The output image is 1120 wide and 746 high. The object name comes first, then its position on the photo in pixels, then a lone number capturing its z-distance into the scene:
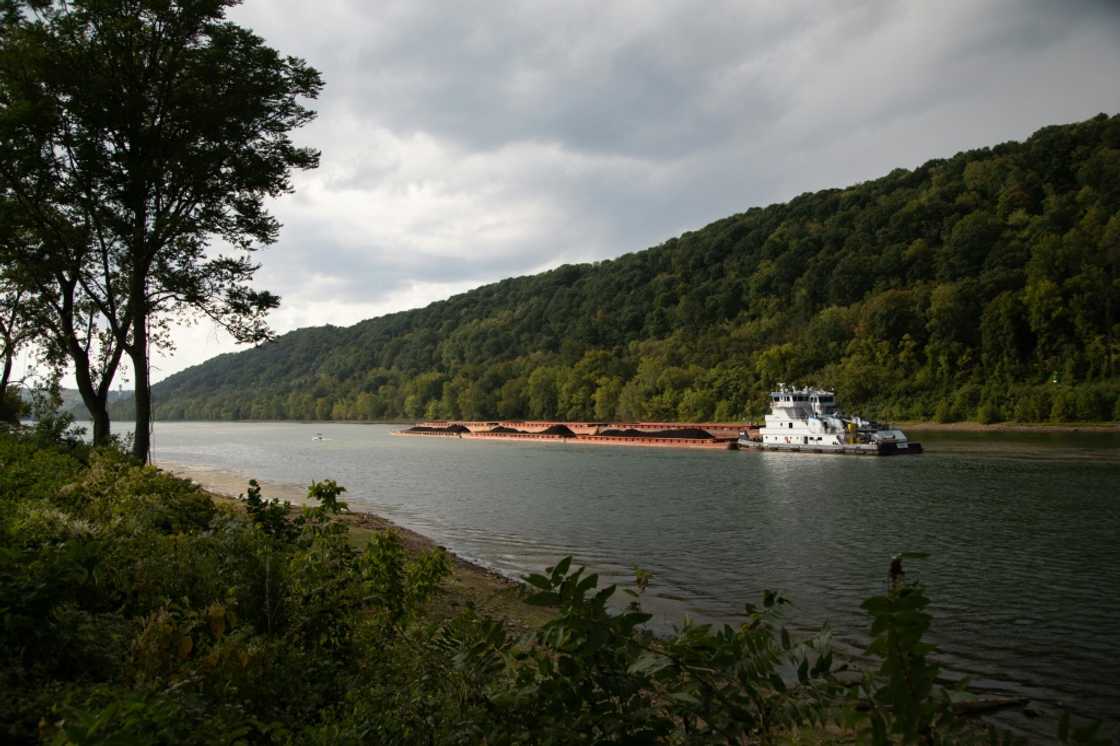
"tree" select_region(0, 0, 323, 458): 15.94
